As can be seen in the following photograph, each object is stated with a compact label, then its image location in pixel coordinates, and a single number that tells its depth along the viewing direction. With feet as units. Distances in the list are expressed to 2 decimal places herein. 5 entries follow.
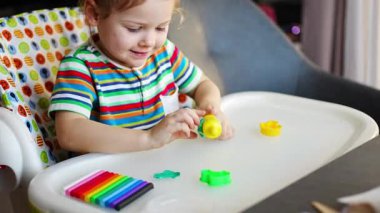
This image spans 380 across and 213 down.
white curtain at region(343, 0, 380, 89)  5.65
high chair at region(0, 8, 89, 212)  3.13
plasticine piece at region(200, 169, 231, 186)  2.84
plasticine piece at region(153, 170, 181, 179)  2.97
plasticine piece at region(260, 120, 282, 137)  3.50
